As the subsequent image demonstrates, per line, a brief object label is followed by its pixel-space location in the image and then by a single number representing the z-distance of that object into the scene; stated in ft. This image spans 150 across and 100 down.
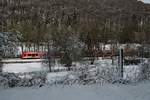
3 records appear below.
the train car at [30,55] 137.11
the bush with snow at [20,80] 40.57
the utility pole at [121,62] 47.05
